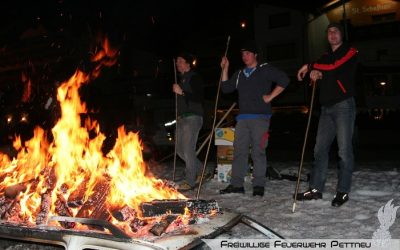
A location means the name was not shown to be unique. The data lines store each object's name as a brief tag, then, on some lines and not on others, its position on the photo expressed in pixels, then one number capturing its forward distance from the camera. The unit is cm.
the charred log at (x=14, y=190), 448
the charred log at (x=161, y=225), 315
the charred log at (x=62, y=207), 402
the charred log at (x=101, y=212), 383
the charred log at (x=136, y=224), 348
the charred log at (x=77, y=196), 411
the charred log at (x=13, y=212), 391
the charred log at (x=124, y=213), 373
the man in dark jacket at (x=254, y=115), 670
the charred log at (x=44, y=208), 372
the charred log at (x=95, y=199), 396
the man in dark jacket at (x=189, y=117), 753
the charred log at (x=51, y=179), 440
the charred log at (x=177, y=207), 374
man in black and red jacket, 588
